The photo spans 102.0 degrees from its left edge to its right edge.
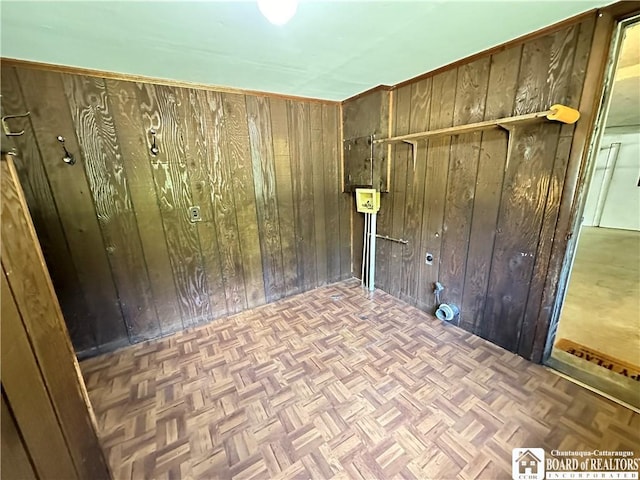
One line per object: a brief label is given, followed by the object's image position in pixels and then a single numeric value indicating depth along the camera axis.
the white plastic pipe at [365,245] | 3.01
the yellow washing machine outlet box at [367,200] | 2.69
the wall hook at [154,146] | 2.02
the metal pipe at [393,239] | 2.61
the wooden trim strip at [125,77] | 1.60
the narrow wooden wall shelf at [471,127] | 1.53
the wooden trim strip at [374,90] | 2.42
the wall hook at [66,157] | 1.75
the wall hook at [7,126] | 1.60
